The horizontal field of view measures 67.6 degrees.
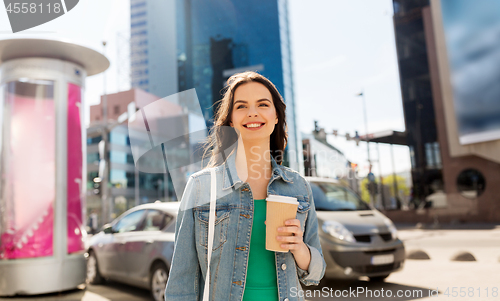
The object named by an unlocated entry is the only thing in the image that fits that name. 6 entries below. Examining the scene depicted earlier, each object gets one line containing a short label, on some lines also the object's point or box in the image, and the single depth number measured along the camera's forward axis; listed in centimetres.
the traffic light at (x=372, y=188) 1055
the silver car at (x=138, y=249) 514
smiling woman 155
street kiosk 602
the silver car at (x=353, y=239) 523
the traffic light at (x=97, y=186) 1441
